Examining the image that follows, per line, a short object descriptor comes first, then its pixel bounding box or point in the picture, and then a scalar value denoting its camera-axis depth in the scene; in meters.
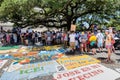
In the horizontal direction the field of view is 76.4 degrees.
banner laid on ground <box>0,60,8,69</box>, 4.47
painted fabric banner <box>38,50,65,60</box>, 5.00
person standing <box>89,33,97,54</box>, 5.32
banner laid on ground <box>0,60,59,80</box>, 3.60
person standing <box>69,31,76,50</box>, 5.69
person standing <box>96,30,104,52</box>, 5.39
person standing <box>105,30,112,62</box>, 4.24
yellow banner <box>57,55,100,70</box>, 4.16
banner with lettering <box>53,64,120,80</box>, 3.44
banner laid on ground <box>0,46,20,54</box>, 6.09
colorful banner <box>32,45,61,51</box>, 6.25
